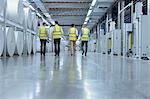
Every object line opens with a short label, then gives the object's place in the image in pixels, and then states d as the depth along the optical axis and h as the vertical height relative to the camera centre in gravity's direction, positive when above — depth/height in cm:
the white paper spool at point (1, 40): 892 +27
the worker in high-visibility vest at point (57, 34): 1389 +72
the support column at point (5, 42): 945 +22
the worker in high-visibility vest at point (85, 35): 1488 +71
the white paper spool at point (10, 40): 1005 +32
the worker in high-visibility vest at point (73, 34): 1488 +77
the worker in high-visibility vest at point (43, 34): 1488 +77
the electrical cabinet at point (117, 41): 1900 +49
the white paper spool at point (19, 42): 1135 +29
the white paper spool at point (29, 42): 1393 +33
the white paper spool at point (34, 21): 1511 +150
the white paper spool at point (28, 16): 1338 +159
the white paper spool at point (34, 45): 1551 +18
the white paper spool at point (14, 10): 1052 +150
